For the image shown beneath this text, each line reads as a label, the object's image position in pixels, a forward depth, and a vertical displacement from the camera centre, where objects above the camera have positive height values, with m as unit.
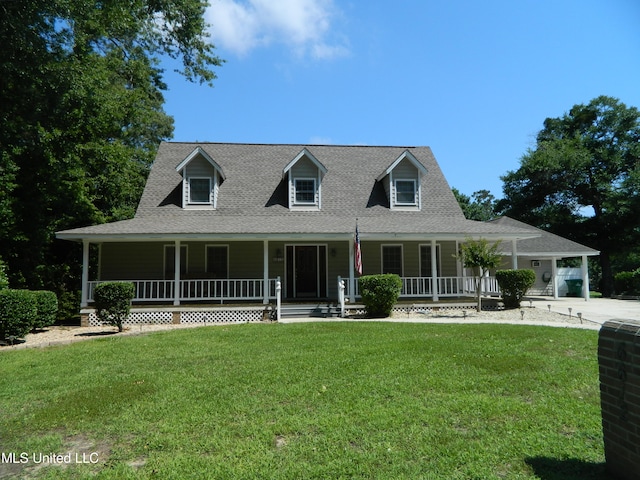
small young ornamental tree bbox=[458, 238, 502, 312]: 14.36 +0.65
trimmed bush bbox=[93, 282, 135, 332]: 12.23 -0.68
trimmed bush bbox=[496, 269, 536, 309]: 15.42 -0.36
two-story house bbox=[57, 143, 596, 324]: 15.60 +1.74
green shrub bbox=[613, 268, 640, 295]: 27.91 -0.66
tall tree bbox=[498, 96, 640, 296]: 31.58 +7.65
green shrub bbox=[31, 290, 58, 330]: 12.55 -0.92
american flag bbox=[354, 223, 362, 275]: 14.41 +0.69
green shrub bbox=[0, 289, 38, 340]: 10.98 -0.95
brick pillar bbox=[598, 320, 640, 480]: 3.21 -0.98
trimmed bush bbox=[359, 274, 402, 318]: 14.30 -0.60
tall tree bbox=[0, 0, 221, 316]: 14.19 +6.03
